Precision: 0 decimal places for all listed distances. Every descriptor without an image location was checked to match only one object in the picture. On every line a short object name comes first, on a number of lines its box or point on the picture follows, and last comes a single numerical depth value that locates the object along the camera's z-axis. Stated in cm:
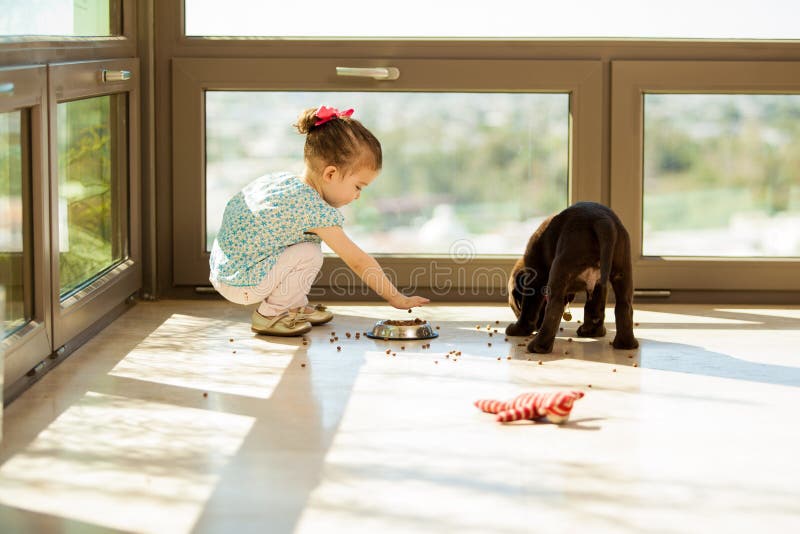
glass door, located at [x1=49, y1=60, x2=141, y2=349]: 301
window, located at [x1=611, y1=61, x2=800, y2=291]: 392
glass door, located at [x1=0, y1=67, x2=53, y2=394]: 259
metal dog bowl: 333
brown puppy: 310
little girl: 339
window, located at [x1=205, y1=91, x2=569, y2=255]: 396
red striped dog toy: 237
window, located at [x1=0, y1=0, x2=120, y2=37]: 266
